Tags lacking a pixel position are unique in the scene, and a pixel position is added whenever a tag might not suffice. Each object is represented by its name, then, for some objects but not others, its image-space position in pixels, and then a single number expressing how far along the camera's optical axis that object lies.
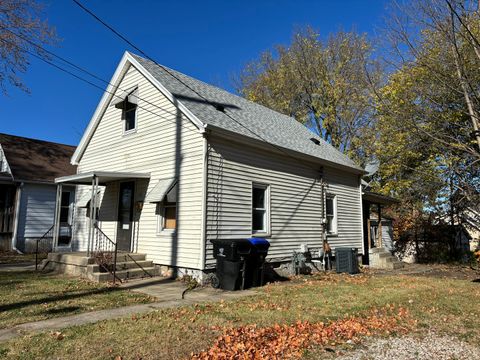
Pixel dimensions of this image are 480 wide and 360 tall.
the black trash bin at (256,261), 9.84
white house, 10.44
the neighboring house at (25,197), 18.00
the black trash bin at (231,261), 9.36
